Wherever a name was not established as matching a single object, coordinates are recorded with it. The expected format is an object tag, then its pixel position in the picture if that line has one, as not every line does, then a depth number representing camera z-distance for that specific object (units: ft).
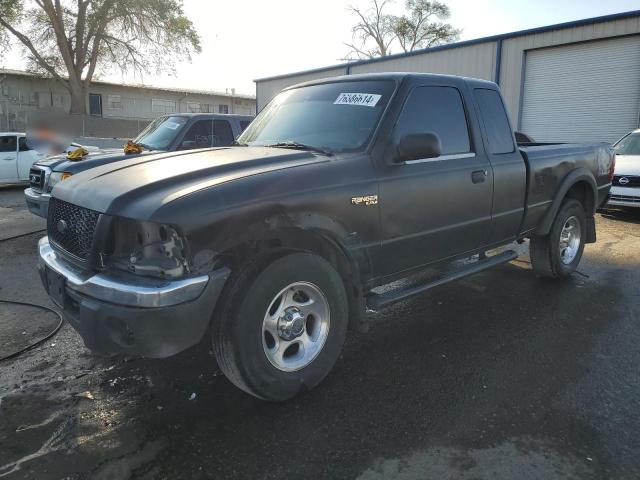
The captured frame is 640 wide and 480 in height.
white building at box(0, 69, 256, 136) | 104.67
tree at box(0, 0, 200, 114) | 104.37
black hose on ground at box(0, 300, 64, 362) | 12.21
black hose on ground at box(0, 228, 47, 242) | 25.16
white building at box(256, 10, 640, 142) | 45.91
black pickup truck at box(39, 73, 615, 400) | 8.57
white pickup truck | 43.65
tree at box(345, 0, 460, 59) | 156.87
